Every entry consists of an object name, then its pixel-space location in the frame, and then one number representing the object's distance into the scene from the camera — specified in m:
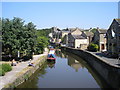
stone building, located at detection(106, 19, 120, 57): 32.81
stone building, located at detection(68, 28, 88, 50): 59.94
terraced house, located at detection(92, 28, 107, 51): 51.72
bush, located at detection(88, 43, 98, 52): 48.00
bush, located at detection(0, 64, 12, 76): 21.08
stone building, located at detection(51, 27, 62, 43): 107.51
